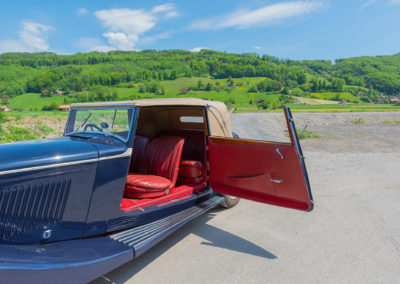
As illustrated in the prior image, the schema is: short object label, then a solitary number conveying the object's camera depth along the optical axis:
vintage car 2.12
